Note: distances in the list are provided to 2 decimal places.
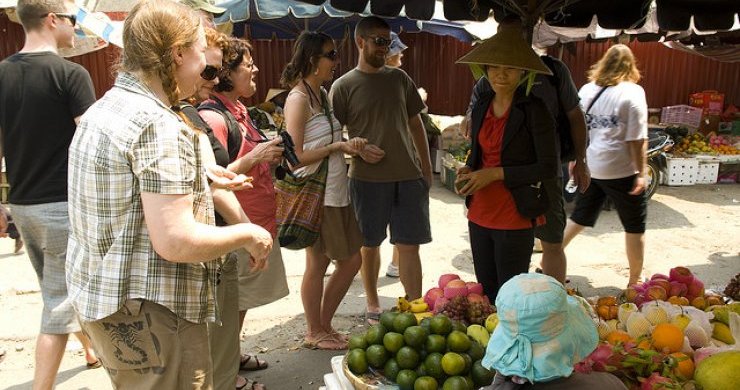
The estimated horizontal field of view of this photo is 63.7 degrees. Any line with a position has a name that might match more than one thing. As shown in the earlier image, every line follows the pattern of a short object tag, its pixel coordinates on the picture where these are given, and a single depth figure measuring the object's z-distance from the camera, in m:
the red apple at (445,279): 3.19
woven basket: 2.30
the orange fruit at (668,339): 2.54
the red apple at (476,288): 3.02
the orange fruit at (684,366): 2.42
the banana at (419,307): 2.95
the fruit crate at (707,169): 9.16
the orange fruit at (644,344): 2.50
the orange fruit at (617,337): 2.59
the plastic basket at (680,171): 9.09
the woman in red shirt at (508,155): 3.05
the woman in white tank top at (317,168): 3.54
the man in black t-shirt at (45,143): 2.96
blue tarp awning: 7.53
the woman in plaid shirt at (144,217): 1.72
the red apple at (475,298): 2.83
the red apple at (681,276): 3.42
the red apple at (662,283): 3.31
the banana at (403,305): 2.96
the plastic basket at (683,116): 11.24
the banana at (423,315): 2.81
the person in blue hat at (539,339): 1.63
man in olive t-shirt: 3.91
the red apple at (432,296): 3.04
